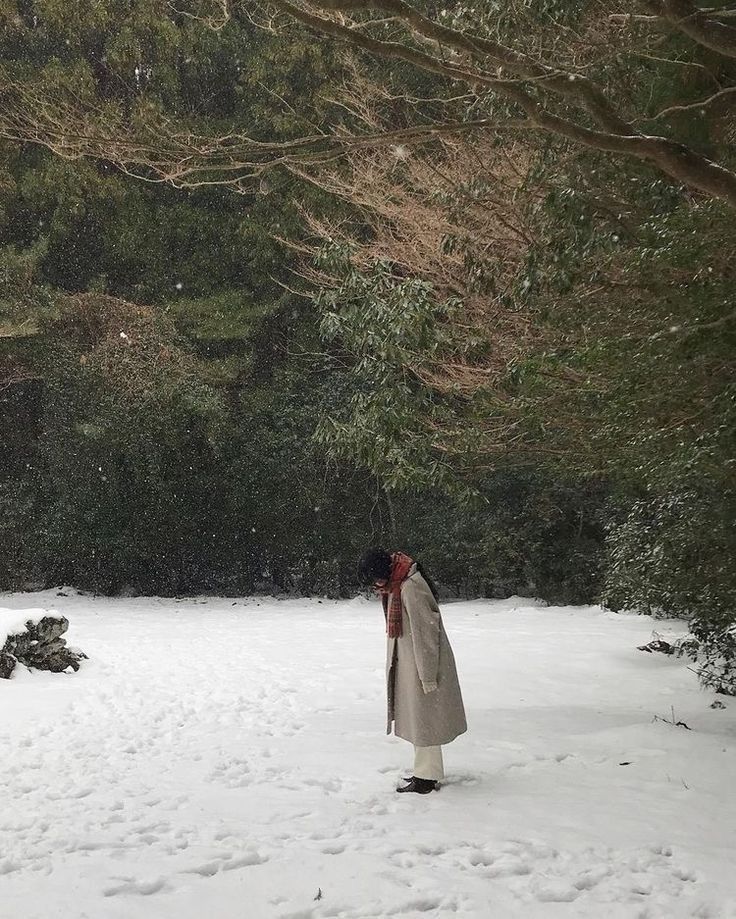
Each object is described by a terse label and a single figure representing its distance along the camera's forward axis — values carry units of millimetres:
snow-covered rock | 9305
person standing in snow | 5453
